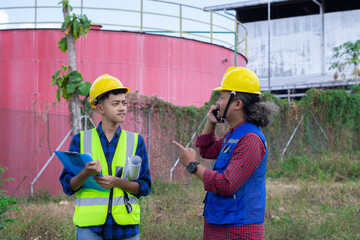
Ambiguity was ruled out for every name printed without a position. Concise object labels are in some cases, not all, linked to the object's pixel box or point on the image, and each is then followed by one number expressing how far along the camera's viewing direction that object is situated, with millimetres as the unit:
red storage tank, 9523
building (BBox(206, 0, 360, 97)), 30172
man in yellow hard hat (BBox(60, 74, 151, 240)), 2920
